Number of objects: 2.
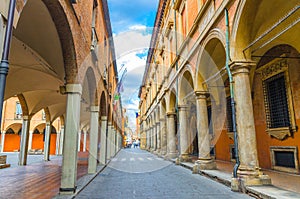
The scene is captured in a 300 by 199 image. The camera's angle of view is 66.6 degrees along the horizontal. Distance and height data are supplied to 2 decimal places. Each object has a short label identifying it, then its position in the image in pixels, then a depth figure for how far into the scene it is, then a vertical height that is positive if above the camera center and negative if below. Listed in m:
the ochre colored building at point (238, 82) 5.95 +2.13
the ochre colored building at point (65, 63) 5.15 +2.49
